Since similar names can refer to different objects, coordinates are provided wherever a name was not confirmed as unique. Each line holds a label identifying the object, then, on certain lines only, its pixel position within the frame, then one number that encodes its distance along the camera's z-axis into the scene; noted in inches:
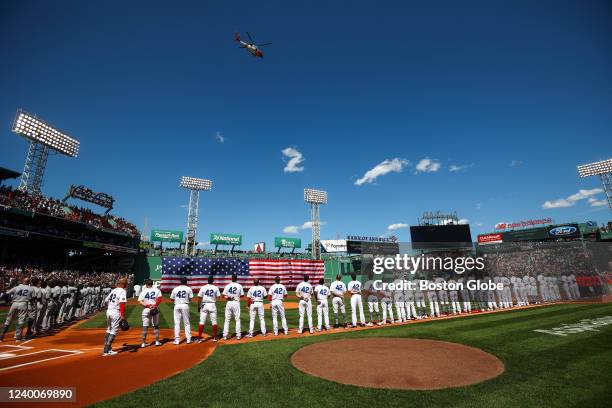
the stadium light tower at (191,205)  1847.9
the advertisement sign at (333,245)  2480.1
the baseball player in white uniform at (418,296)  615.2
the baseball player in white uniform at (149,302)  366.6
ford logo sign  1812.3
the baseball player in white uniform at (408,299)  574.6
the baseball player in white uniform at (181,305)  379.6
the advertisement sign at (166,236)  1916.8
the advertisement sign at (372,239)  2214.3
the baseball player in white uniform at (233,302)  407.2
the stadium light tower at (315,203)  2136.8
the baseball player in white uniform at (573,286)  840.3
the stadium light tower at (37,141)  1291.8
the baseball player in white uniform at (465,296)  693.0
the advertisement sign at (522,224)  2007.9
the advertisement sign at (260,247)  2281.0
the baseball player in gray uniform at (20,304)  398.0
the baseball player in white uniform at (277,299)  437.1
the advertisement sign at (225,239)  2143.2
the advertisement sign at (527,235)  1927.9
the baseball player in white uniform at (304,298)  445.1
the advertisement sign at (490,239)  2123.9
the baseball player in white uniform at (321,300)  461.5
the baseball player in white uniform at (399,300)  568.4
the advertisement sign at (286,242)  2337.2
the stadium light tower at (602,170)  1791.3
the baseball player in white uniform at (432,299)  619.3
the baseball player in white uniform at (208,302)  401.1
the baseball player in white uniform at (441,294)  641.6
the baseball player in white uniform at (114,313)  327.9
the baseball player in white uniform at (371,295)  542.9
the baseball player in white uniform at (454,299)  653.9
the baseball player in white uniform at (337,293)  479.8
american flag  1187.3
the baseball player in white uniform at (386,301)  541.9
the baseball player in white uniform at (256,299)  419.5
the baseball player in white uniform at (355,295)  489.7
